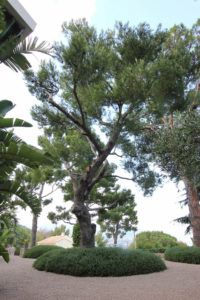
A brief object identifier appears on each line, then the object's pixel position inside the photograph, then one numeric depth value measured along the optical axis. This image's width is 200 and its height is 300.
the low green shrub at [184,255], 7.95
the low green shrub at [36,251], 10.28
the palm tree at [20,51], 4.38
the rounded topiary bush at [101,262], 5.47
